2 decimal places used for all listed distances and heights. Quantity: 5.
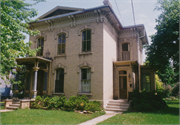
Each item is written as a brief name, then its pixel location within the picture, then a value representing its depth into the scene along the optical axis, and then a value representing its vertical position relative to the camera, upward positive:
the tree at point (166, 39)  11.94 +3.06
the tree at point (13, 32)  7.99 +2.44
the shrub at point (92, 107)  11.82 -1.98
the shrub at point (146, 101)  11.77 -1.63
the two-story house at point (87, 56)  13.66 +2.12
